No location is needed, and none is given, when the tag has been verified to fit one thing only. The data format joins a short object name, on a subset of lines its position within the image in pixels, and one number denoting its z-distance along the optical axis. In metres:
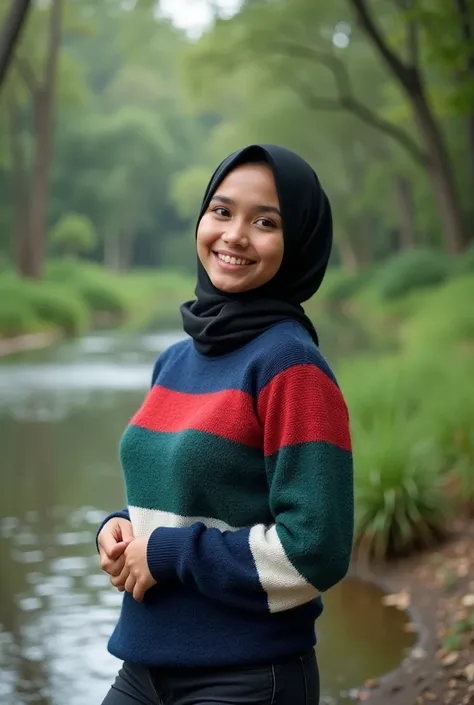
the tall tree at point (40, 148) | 24.16
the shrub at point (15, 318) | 17.88
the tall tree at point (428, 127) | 12.60
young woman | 1.74
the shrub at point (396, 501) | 5.14
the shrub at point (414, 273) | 20.08
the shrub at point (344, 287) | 29.50
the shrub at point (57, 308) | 19.88
